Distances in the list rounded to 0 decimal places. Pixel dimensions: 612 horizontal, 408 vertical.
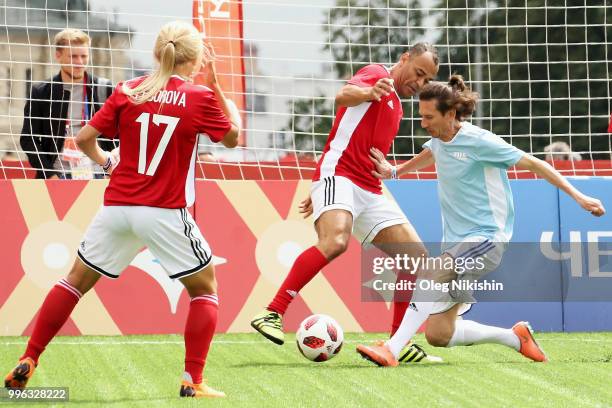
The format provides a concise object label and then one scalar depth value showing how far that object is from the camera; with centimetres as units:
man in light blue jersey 1598
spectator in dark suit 2095
